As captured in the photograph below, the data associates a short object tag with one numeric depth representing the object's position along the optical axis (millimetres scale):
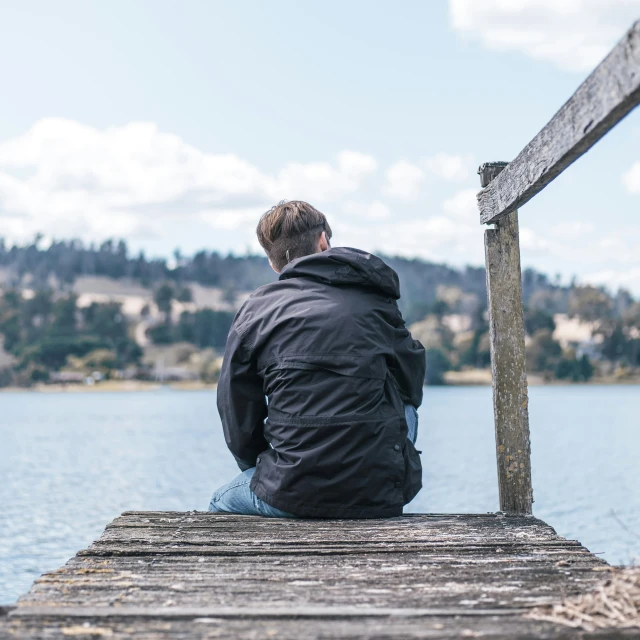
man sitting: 3842
